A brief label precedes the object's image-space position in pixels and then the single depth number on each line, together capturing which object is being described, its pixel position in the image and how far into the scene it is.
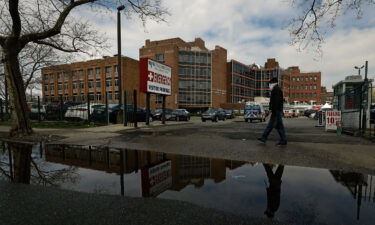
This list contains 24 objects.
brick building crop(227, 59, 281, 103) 69.75
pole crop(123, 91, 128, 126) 13.95
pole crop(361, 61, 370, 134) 8.31
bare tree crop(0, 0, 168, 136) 7.92
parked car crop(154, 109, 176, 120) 25.65
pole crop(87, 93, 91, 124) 14.47
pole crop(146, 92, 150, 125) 14.73
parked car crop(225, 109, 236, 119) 32.92
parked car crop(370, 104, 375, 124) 17.30
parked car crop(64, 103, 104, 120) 15.48
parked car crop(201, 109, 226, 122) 26.08
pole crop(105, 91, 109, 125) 14.68
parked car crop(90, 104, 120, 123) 15.26
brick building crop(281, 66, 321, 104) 95.94
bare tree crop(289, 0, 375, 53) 8.96
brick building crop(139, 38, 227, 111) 58.50
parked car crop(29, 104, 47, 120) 17.97
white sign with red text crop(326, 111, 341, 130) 10.41
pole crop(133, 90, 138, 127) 12.94
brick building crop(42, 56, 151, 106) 55.94
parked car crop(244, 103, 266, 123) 24.35
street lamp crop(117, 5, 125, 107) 14.66
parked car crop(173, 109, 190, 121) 25.44
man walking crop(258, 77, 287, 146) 6.42
